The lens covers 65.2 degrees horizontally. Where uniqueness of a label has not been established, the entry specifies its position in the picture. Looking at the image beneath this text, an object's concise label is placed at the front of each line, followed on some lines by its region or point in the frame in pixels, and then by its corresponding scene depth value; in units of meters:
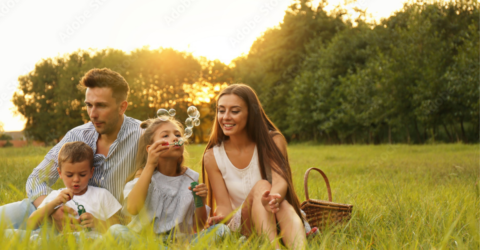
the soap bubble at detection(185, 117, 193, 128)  3.66
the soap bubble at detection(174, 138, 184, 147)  2.99
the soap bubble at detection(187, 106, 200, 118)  3.71
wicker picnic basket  3.16
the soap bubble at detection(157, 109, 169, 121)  3.39
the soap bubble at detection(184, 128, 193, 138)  3.58
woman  3.16
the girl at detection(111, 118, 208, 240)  2.90
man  3.43
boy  3.01
